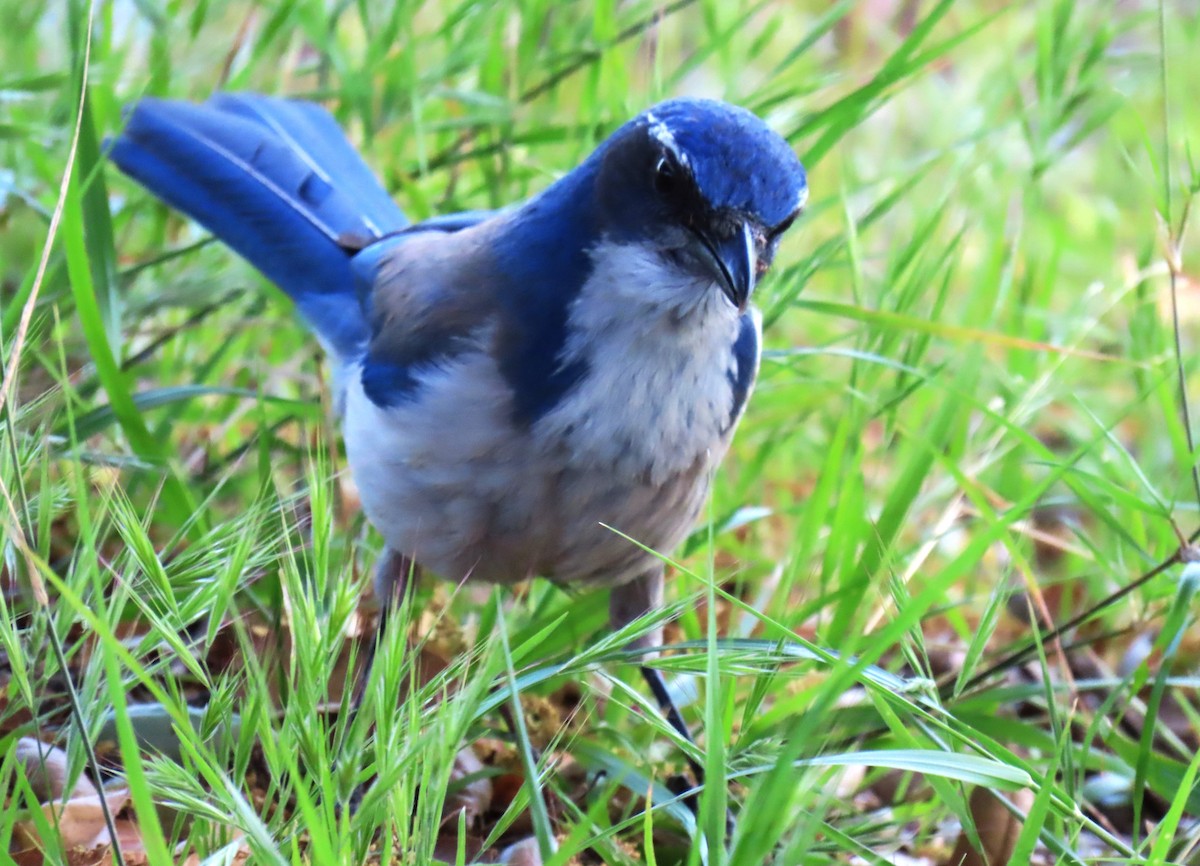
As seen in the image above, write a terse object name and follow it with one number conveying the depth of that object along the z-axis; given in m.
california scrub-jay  4.00
